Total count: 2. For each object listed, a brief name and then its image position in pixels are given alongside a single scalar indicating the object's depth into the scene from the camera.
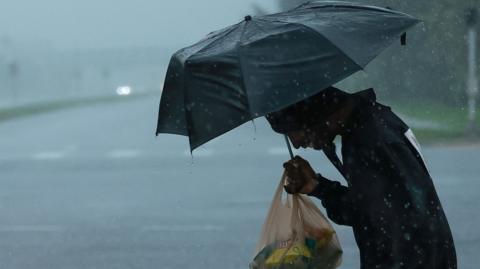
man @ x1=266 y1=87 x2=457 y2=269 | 5.99
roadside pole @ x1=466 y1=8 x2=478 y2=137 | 42.81
